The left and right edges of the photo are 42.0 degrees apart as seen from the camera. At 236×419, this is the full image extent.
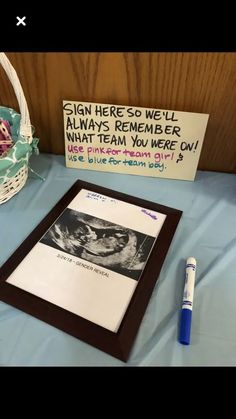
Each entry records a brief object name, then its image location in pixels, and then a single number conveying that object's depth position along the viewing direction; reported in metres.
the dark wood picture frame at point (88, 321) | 0.41
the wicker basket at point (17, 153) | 0.51
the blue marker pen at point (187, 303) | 0.42
